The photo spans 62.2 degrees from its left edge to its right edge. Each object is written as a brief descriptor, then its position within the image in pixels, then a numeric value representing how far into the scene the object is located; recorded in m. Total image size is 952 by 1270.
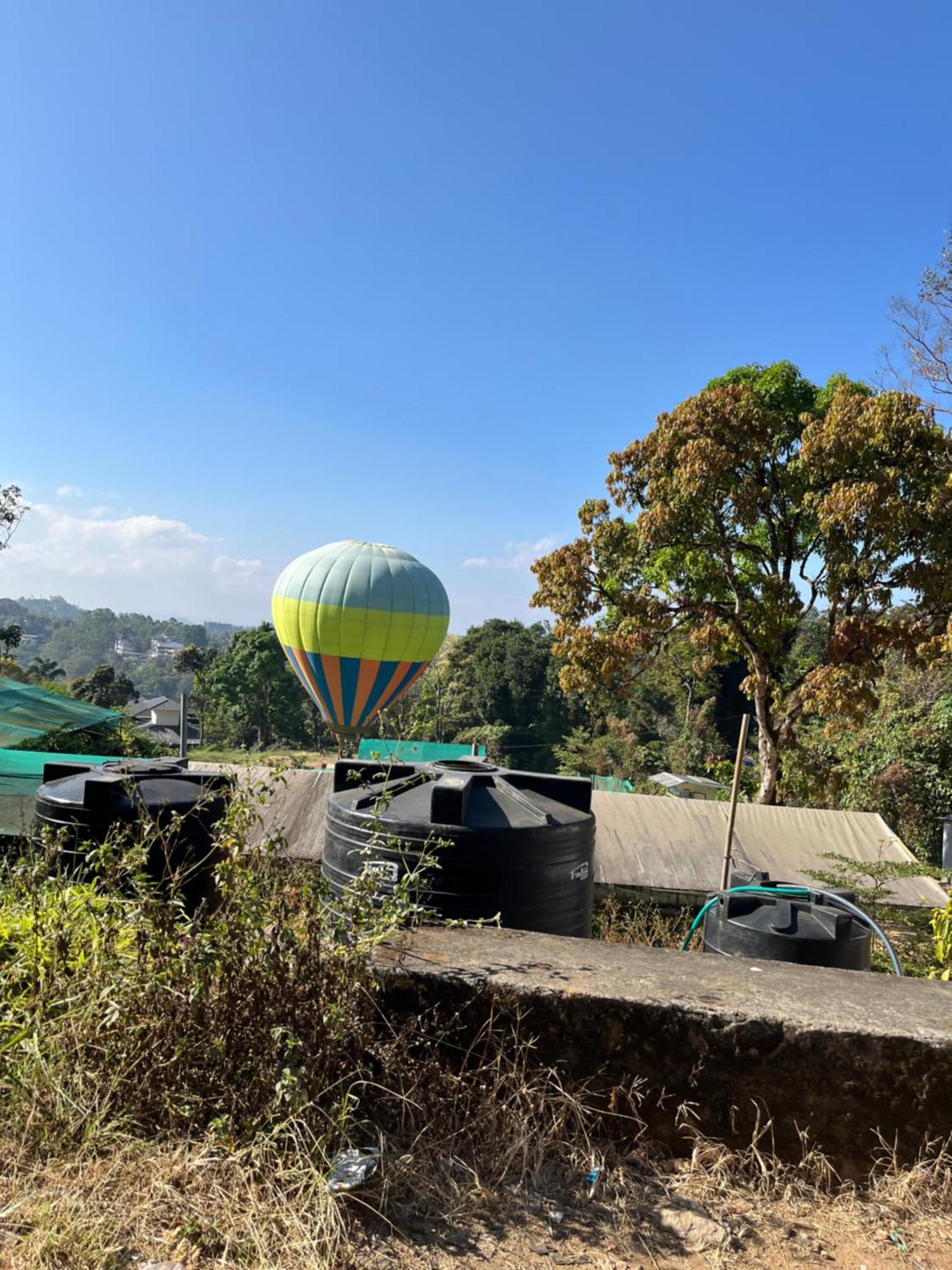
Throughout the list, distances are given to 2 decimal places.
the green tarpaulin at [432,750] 14.70
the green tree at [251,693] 52.34
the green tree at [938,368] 13.52
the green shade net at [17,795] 6.92
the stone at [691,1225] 1.98
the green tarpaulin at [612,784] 18.91
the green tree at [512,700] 42.09
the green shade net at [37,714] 13.09
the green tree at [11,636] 29.83
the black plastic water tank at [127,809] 4.23
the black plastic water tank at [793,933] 3.75
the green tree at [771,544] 11.13
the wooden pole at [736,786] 5.00
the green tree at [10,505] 26.56
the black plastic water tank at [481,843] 3.52
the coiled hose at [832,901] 3.32
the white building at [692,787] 21.05
